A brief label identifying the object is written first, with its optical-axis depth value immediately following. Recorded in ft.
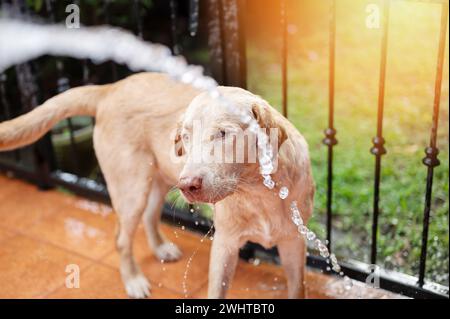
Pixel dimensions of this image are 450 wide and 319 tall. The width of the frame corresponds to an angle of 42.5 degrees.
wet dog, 6.71
